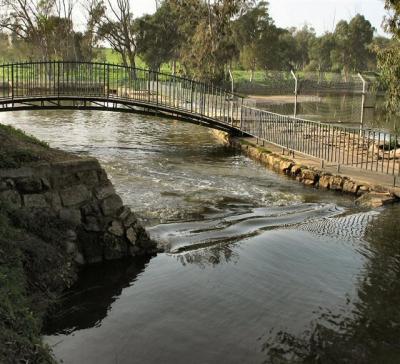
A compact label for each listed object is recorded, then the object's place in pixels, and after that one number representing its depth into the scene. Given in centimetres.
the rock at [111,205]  803
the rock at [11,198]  717
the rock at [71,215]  766
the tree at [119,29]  5730
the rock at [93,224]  785
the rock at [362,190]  1256
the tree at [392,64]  1630
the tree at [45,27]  5481
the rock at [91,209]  788
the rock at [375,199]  1166
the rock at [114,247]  795
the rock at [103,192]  805
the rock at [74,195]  773
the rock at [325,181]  1359
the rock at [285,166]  1545
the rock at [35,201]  741
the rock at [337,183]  1325
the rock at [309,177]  1407
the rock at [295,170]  1488
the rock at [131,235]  813
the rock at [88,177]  801
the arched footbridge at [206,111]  1574
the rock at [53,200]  759
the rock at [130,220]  812
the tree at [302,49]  9176
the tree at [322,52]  8731
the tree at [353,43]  8469
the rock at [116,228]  799
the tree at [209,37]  4106
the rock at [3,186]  727
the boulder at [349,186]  1283
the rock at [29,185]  742
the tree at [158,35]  5838
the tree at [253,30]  7288
